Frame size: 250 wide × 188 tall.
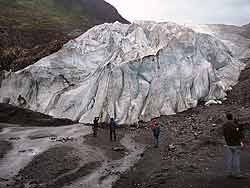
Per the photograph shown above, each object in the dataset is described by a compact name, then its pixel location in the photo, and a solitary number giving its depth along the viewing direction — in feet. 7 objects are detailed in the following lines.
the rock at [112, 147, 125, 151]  43.39
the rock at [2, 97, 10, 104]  79.35
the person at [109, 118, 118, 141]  48.89
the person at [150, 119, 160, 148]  43.16
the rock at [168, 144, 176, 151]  40.69
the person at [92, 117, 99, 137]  50.06
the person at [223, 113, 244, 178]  23.55
